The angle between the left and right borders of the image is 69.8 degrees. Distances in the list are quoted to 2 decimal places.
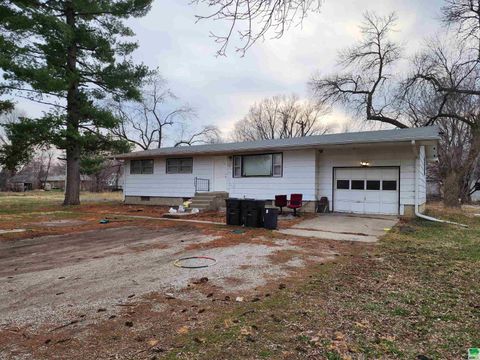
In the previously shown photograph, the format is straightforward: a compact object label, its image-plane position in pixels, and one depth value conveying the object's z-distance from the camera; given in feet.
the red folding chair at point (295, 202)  44.86
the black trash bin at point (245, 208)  36.48
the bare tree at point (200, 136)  161.27
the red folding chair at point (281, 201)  45.72
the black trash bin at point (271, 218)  34.78
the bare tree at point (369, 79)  90.94
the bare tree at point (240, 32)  11.13
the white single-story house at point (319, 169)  43.34
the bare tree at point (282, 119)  159.84
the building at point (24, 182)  197.20
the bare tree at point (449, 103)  75.68
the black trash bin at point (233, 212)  37.35
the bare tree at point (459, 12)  69.72
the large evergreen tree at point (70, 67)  51.26
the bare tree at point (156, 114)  150.41
